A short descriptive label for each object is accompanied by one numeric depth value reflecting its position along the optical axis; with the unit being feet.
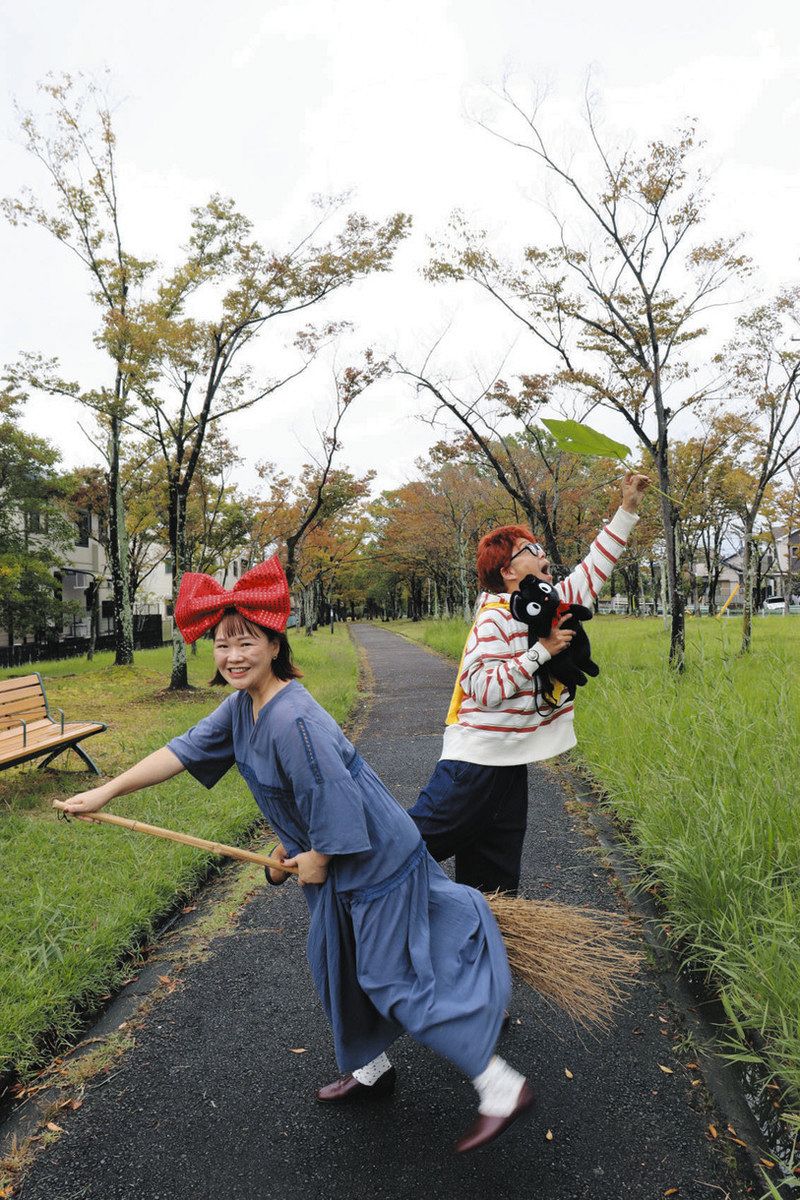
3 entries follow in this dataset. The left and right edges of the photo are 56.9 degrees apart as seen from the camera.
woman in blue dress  6.29
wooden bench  19.36
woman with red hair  8.37
